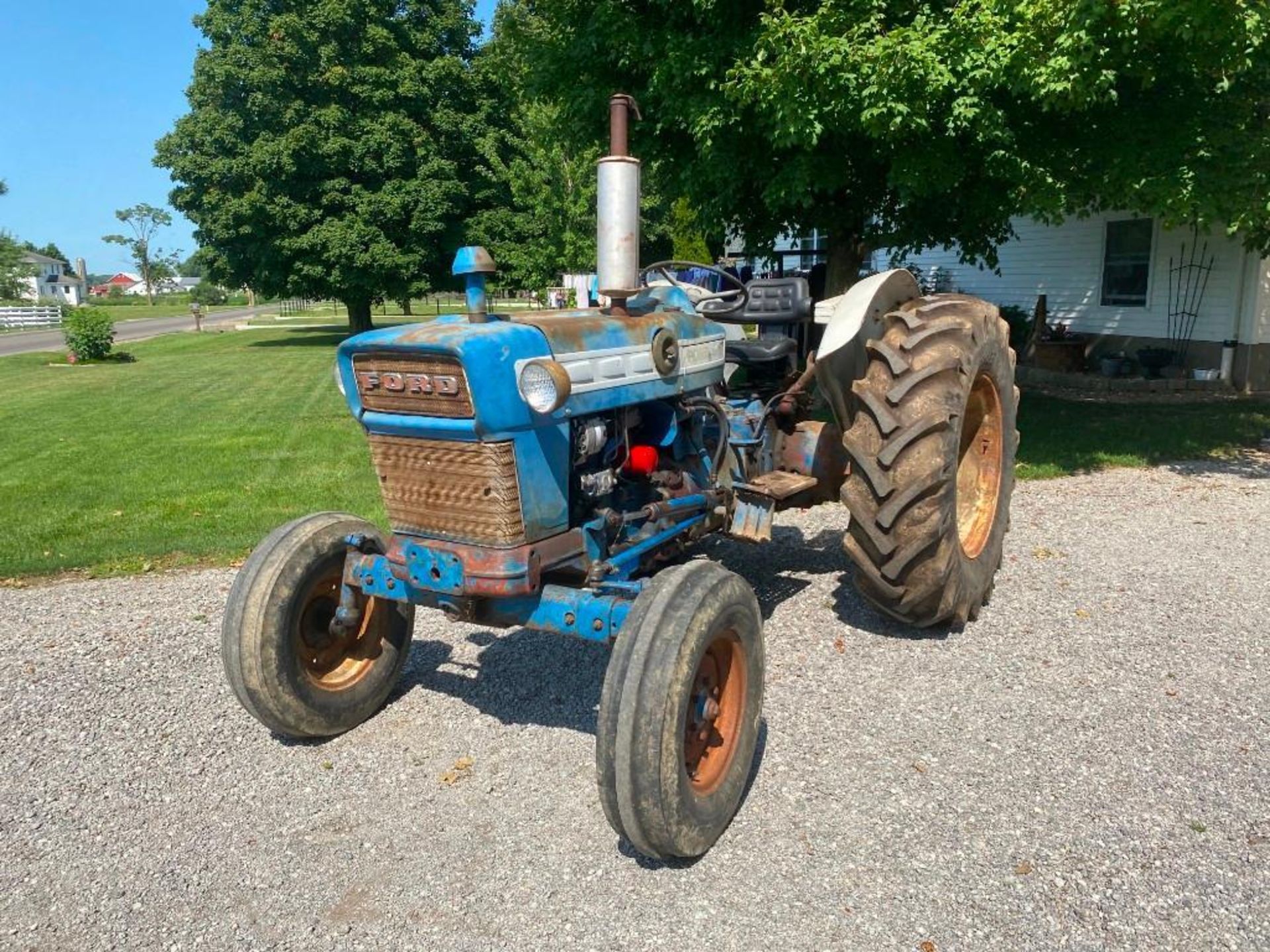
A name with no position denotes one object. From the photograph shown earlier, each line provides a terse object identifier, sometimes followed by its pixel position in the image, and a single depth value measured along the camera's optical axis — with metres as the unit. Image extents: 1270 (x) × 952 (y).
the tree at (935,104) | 7.25
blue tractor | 3.02
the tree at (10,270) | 68.12
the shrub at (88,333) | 22.27
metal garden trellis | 13.25
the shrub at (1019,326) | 15.91
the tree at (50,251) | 118.75
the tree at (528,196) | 21.28
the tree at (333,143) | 24.70
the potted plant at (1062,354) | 14.78
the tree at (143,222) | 86.25
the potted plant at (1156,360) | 13.51
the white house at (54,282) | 96.06
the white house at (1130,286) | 12.77
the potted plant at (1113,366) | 13.96
